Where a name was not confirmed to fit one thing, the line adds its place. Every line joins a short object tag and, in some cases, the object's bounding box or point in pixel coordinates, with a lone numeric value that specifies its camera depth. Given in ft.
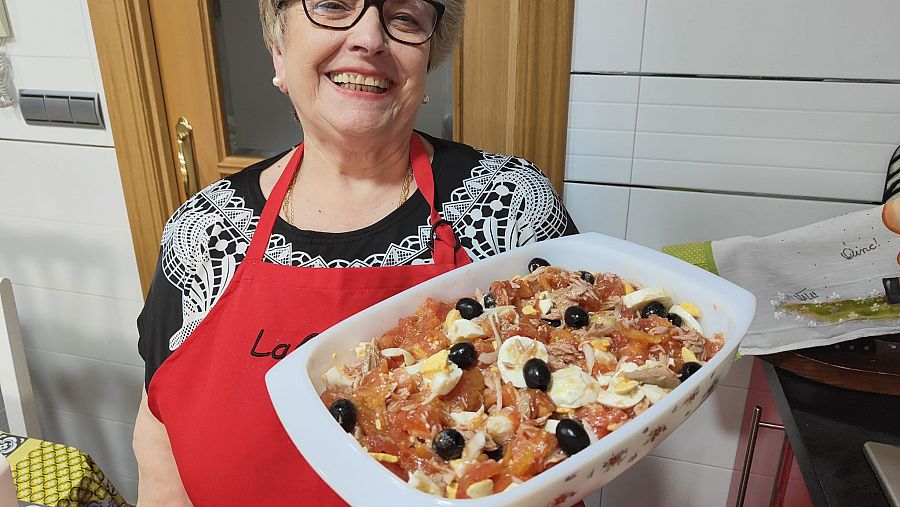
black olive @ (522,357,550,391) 2.05
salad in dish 1.88
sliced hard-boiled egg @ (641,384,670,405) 2.01
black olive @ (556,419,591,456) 1.85
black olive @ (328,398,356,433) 1.95
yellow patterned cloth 3.71
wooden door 4.38
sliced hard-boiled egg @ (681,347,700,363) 2.23
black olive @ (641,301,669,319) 2.42
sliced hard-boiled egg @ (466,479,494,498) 1.70
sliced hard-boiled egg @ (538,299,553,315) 2.48
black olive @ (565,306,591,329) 2.34
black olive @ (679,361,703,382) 2.11
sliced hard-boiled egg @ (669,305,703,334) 2.41
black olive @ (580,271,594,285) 2.68
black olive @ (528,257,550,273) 2.82
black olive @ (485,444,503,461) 1.91
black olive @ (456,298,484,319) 2.42
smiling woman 3.02
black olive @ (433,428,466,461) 1.89
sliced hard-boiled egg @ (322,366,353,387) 2.20
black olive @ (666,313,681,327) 2.40
